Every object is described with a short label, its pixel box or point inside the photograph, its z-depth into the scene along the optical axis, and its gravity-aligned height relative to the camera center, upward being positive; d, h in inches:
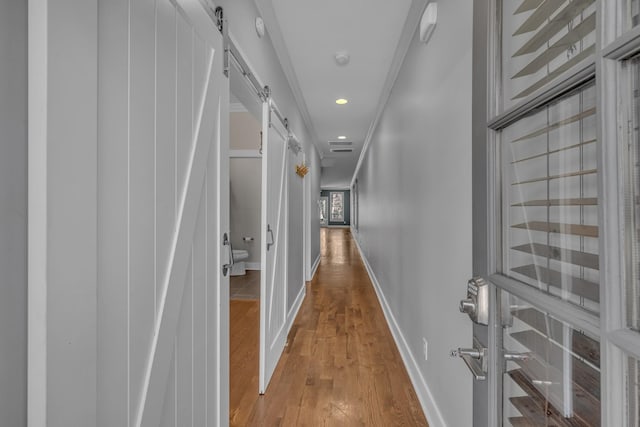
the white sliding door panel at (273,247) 81.4 -9.9
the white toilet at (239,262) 201.9 -33.1
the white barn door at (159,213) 28.1 +0.2
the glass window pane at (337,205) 741.3 +24.4
